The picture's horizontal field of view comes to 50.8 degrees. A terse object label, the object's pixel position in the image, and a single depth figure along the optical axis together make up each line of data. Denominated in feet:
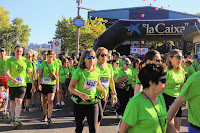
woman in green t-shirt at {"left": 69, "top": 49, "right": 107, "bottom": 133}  12.00
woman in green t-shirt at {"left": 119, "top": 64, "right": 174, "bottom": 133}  6.52
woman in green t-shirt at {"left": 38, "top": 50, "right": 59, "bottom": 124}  19.22
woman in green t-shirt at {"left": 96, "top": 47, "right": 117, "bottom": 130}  15.05
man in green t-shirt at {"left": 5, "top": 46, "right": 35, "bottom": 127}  17.82
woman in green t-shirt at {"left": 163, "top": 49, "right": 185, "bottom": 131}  13.33
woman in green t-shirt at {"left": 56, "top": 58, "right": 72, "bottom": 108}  29.07
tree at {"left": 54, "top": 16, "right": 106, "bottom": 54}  110.42
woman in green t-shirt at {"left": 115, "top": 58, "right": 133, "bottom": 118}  19.65
